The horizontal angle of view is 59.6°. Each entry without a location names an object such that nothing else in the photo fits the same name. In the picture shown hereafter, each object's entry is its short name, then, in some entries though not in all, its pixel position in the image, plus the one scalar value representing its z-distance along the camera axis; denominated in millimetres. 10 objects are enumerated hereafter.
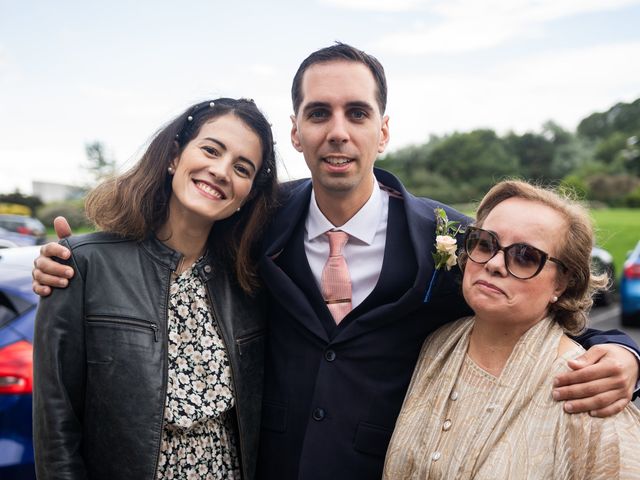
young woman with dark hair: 2168
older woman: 1785
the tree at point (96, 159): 64438
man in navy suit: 2420
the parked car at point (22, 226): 19312
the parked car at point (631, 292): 8922
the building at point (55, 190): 52019
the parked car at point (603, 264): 10734
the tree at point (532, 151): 72375
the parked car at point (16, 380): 2412
